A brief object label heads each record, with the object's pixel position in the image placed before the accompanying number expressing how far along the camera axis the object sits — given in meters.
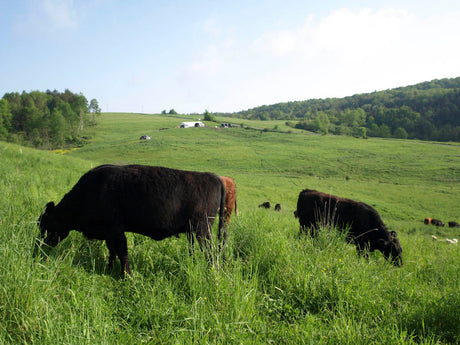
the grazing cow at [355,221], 7.32
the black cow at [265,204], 24.29
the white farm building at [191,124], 94.59
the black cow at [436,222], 23.58
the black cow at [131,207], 4.70
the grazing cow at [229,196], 10.19
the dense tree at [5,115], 74.50
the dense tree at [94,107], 95.96
